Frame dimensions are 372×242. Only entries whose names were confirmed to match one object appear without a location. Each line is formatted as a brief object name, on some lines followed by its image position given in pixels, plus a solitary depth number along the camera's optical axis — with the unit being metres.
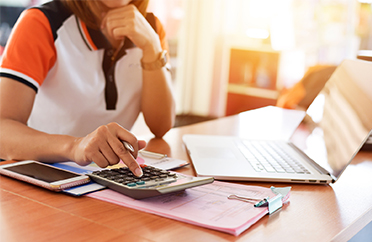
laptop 0.75
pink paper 0.53
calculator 0.58
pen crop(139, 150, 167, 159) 0.87
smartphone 0.63
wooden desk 0.49
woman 0.92
